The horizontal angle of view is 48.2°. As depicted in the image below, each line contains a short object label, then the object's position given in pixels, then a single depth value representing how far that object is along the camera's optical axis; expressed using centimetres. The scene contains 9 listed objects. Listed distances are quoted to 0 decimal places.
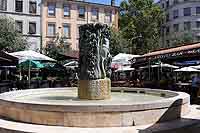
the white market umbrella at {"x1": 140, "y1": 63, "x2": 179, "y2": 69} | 1765
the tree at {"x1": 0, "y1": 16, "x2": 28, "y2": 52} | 2266
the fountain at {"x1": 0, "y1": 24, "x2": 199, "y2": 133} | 511
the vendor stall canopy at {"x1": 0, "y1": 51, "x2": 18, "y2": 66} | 1105
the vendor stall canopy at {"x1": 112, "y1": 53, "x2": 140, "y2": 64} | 1504
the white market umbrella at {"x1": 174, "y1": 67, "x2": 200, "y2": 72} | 1591
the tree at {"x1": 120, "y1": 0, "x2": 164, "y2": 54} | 3599
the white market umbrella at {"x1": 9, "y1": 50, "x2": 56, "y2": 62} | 1321
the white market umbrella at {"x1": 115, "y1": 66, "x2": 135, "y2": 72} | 1945
